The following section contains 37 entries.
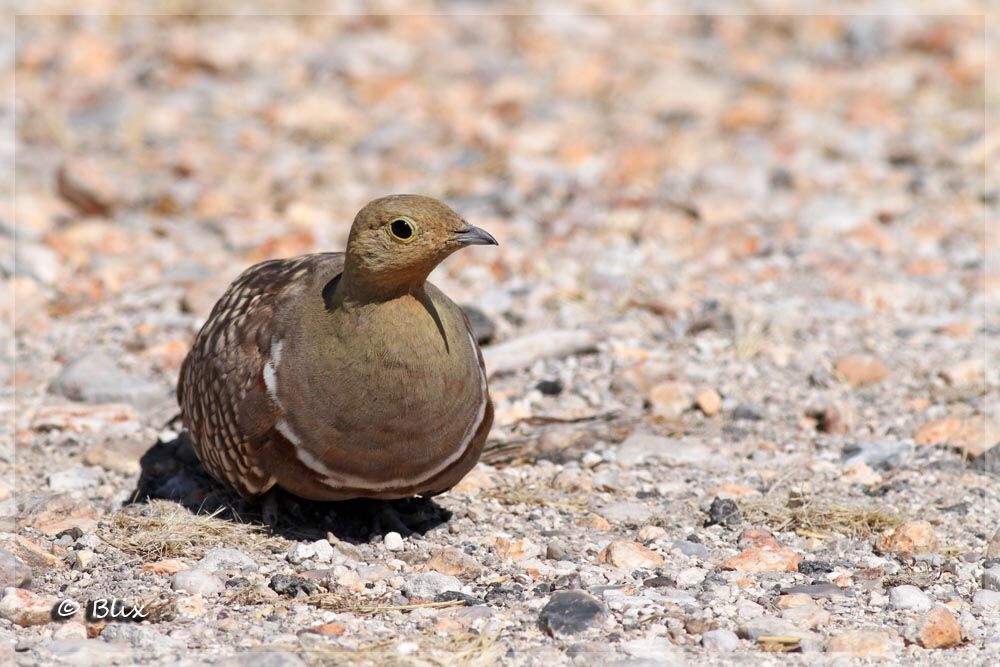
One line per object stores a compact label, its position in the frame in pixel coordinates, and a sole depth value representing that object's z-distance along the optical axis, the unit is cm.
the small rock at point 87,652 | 826
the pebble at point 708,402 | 1284
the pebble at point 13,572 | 921
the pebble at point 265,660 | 806
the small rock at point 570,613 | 874
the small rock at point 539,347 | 1370
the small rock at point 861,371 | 1335
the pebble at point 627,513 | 1079
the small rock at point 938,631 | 866
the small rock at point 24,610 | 883
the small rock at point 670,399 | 1284
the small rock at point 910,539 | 1006
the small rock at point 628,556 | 992
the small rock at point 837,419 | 1247
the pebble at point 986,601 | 924
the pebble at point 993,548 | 1008
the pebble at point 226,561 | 973
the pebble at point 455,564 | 986
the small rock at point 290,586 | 938
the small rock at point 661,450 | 1193
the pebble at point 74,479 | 1140
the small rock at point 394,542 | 1040
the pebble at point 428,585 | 948
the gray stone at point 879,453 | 1171
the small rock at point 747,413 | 1269
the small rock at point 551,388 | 1323
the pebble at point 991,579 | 956
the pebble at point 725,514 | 1069
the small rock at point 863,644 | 853
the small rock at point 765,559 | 989
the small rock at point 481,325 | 1406
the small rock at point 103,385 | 1323
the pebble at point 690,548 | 1014
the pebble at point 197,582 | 936
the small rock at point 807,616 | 887
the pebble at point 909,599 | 915
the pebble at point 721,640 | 857
